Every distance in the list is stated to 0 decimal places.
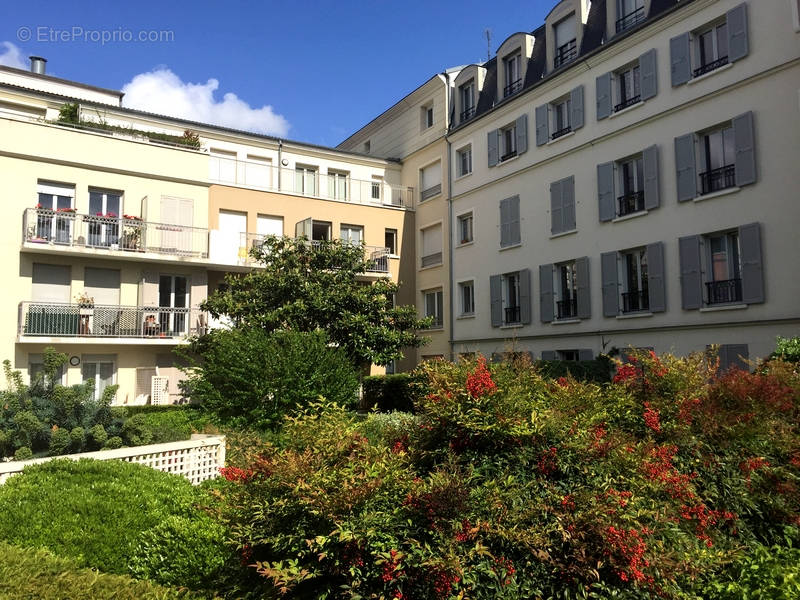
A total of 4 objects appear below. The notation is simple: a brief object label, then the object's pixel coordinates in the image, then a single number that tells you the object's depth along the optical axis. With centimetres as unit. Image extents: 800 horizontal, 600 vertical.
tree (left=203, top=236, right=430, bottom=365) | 2020
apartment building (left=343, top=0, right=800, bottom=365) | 1717
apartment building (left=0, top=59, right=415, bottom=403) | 2198
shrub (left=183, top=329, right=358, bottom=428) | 1546
